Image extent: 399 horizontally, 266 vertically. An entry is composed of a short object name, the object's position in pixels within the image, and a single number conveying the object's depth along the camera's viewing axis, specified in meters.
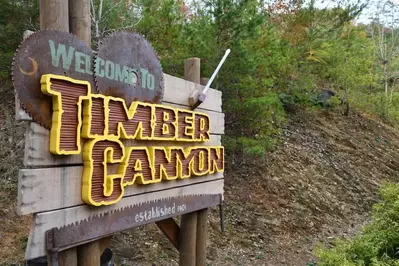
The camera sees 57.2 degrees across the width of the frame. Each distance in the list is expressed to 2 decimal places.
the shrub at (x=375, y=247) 2.77
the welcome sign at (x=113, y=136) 1.84
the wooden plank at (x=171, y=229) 3.16
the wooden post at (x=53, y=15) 1.92
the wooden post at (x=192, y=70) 3.36
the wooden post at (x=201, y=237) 3.38
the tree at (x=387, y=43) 15.11
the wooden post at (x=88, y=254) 2.09
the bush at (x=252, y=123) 5.95
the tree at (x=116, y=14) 6.53
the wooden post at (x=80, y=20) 2.10
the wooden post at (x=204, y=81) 3.61
